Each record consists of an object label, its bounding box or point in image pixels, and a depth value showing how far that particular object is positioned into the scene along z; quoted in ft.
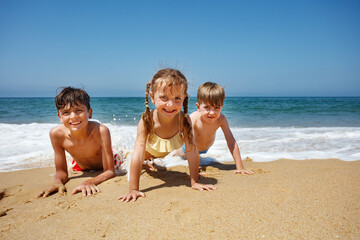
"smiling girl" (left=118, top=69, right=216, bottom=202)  7.59
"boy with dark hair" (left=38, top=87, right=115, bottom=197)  8.86
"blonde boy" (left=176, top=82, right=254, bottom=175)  10.40
